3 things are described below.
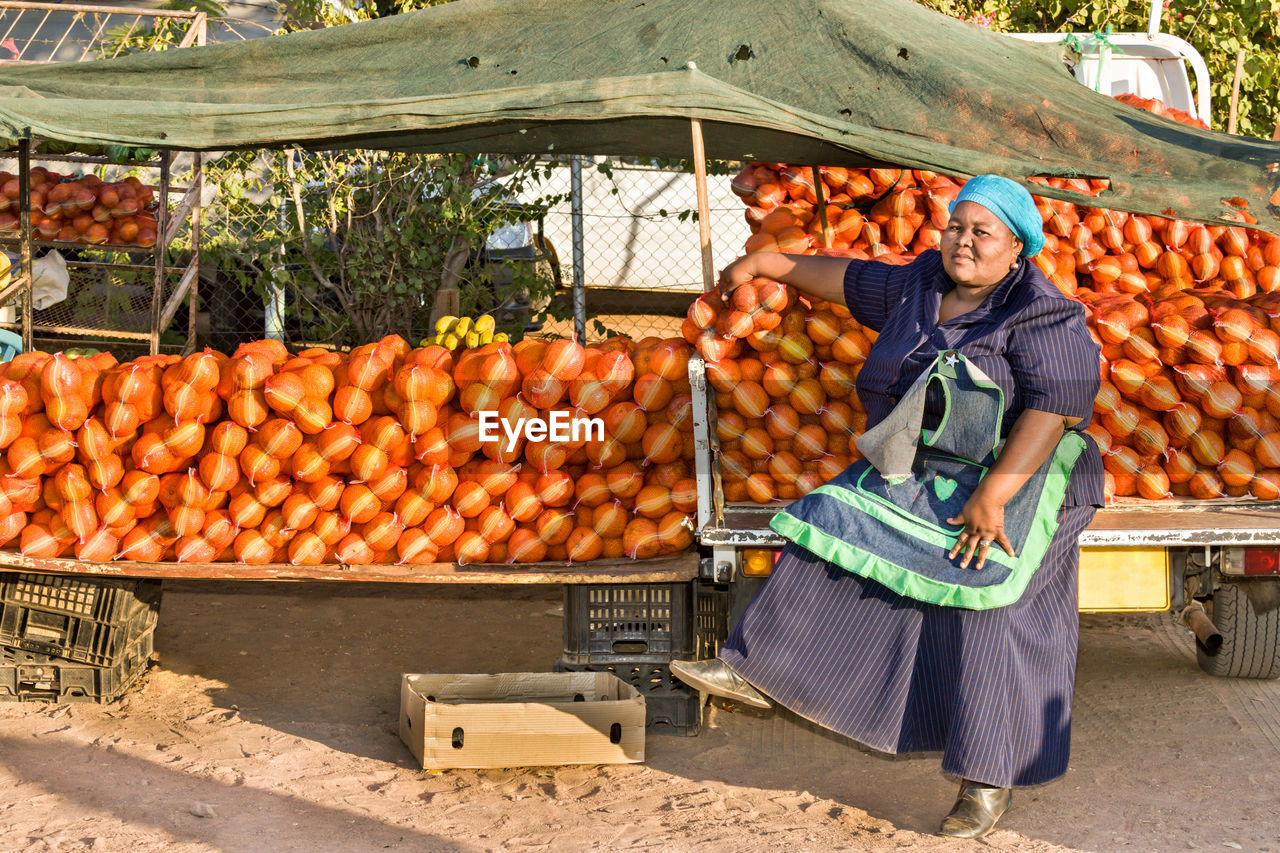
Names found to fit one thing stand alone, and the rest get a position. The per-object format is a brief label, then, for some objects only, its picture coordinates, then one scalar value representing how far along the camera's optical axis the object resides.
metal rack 5.89
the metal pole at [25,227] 5.44
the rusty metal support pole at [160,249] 6.36
